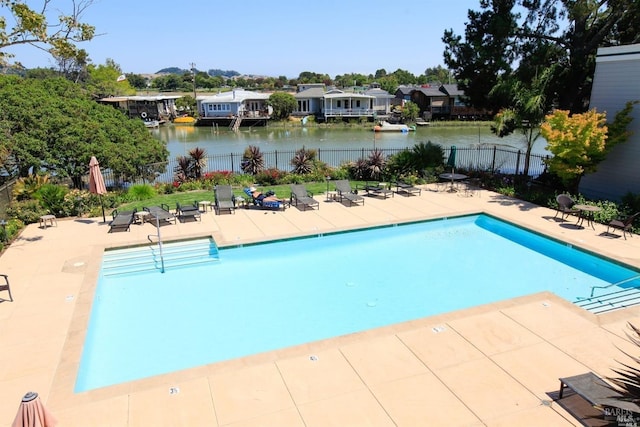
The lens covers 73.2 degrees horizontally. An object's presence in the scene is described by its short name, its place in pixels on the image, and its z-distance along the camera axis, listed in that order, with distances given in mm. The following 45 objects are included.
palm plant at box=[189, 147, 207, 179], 18891
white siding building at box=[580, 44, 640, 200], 14273
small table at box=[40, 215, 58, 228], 13164
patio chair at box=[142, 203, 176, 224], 13312
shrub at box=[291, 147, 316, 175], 19672
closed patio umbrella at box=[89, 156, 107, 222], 12719
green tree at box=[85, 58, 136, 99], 77812
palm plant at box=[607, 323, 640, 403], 4316
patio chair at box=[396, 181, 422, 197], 17203
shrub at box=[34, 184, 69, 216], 14180
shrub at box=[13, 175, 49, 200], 14484
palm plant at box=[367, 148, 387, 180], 19078
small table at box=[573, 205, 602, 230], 13102
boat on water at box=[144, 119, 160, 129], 62434
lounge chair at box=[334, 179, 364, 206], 15781
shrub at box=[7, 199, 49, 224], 13430
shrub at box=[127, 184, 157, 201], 16516
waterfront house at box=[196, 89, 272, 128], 61750
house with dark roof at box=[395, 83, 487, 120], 62344
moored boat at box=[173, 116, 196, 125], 67075
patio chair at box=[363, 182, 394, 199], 16969
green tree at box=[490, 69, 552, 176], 16578
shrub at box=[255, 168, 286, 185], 18938
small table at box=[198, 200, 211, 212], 14883
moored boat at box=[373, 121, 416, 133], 52719
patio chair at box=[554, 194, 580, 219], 13750
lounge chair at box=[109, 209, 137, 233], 12848
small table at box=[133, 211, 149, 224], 13703
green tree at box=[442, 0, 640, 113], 17625
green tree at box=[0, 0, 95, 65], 10867
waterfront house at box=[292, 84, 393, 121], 61031
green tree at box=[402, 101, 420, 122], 59781
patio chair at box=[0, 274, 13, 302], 8477
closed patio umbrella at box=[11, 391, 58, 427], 4191
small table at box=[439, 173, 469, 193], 17788
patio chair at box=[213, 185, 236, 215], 14711
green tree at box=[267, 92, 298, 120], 61281
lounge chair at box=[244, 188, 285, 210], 14994
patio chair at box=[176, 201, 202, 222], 13781
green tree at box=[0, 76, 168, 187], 16047
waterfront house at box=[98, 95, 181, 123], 67062
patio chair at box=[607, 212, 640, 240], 12289
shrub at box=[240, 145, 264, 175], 19717
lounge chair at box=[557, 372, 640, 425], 4293
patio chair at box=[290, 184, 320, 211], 15281
